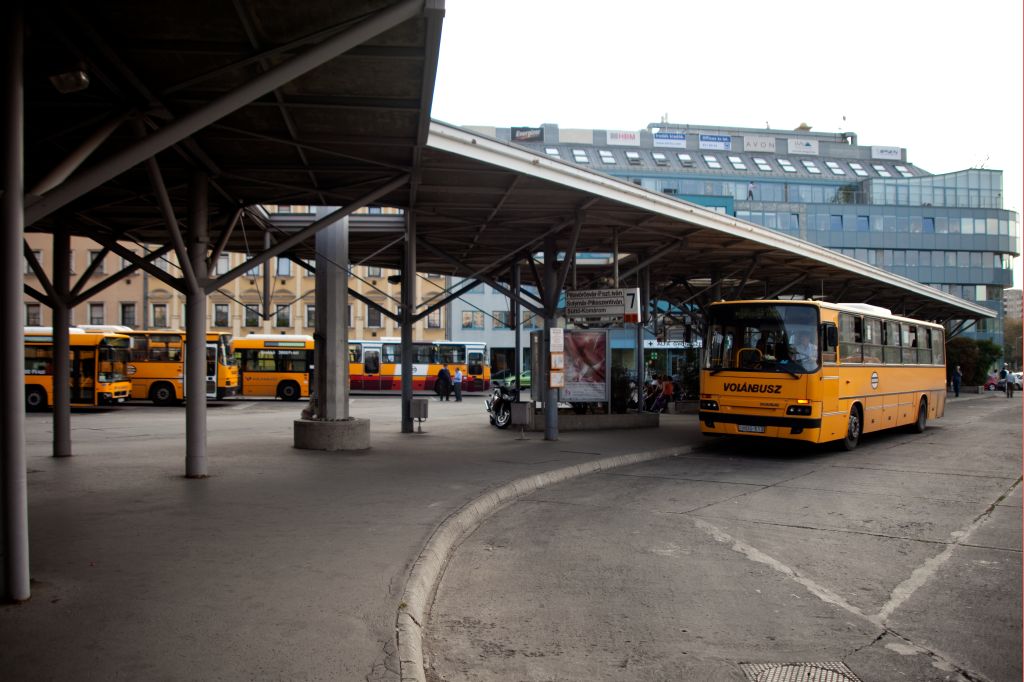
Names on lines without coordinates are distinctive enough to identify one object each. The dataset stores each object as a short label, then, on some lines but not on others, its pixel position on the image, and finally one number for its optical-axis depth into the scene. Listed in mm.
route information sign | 16906
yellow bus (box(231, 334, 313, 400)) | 38375
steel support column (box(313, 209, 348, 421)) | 14868
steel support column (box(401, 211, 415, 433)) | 18266
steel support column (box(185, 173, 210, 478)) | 11008
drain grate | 4582
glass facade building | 72938
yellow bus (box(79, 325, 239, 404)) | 32906
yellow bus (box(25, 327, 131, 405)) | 28844
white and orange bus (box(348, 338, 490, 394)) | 43312
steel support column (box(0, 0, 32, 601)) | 5172
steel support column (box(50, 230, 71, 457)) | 12852
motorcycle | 20641
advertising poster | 19484
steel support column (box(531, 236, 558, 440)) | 17047
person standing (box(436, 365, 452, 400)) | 38969
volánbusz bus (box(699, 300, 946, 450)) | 14734
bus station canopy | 6973
